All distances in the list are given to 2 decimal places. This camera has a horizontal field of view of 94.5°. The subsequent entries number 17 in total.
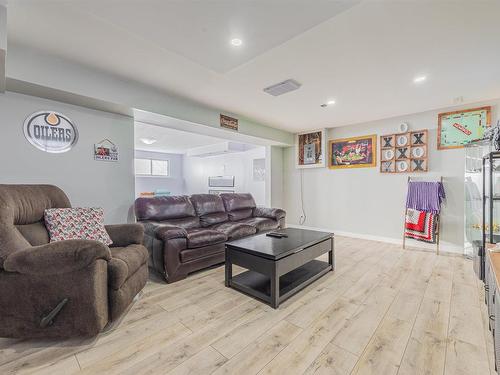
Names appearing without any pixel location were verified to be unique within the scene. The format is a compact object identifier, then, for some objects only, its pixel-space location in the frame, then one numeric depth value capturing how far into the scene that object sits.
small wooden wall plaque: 3.83
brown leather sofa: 2.56
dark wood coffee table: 2.03
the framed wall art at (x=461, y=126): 3.38
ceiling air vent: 2.73
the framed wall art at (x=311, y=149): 5.01
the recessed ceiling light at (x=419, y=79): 2.61
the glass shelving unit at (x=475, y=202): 2.57
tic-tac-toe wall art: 3.87
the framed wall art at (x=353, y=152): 4.42
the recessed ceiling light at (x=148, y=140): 5.87
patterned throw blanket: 3.56
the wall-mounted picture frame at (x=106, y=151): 2.85
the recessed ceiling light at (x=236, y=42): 1.91
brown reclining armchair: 1.47
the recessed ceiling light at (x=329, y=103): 3.38
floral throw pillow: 2.03
